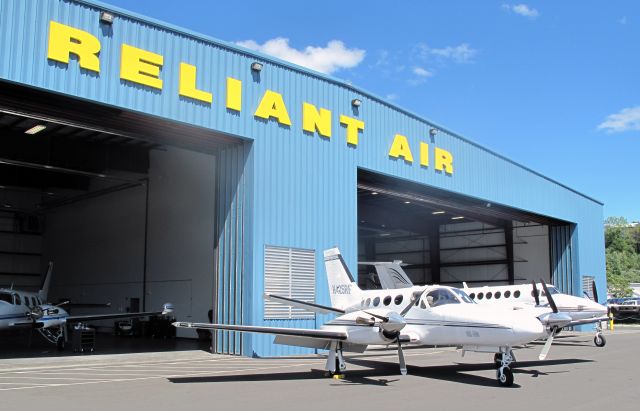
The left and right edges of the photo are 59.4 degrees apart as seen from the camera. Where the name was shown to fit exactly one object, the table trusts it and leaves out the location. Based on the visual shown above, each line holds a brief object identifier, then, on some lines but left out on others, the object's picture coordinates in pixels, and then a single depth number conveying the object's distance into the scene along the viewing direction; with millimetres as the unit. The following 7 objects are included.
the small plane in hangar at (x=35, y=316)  22938
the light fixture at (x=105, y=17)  16219
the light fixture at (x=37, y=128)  20338
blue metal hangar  16422
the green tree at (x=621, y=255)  66162
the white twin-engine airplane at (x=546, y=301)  25078
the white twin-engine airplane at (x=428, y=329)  12633
